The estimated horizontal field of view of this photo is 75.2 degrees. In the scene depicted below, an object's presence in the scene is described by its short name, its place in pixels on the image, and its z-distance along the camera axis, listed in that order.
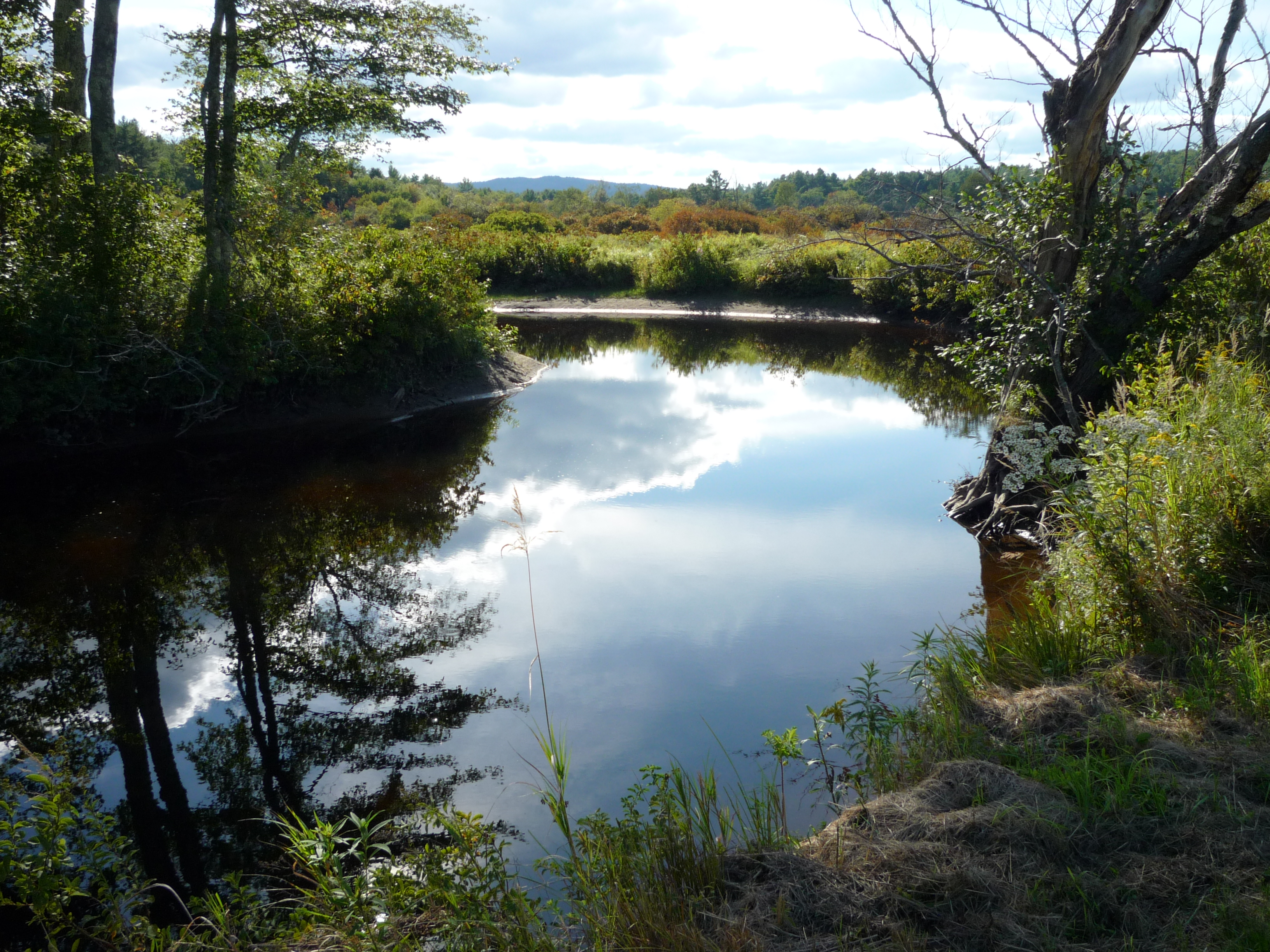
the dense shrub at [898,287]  17.82
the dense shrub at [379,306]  11.35
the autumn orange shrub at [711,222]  35.31
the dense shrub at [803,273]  25.11
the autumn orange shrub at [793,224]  32.47
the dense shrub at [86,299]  8.70
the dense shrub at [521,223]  37.81
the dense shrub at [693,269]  26.84
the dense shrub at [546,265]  27.95
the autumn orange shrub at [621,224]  43.50
